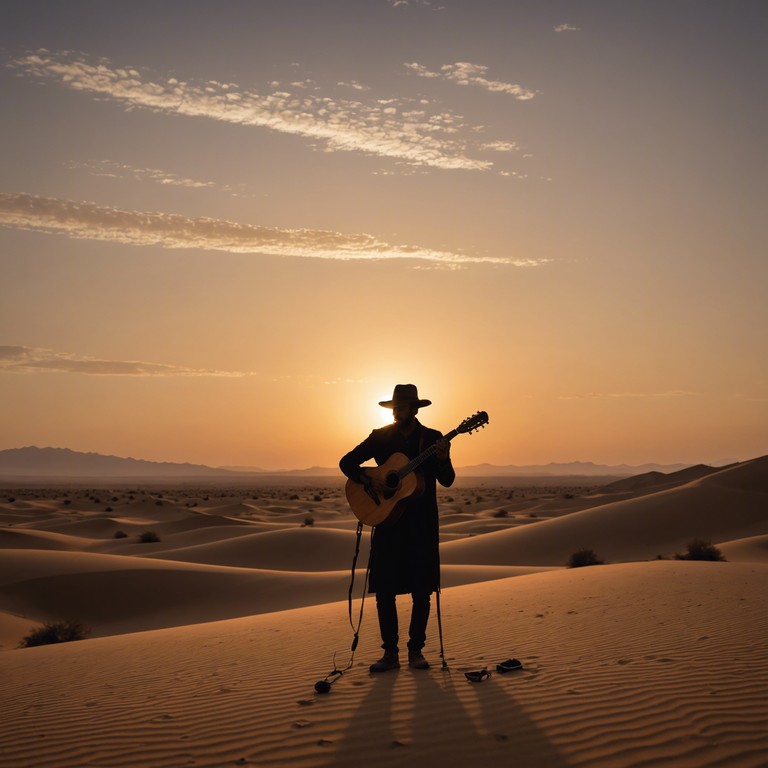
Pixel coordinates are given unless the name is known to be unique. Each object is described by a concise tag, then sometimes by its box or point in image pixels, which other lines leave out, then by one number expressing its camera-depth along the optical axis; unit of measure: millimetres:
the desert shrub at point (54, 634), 12969
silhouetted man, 6934
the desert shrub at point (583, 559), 19516
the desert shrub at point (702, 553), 17500
